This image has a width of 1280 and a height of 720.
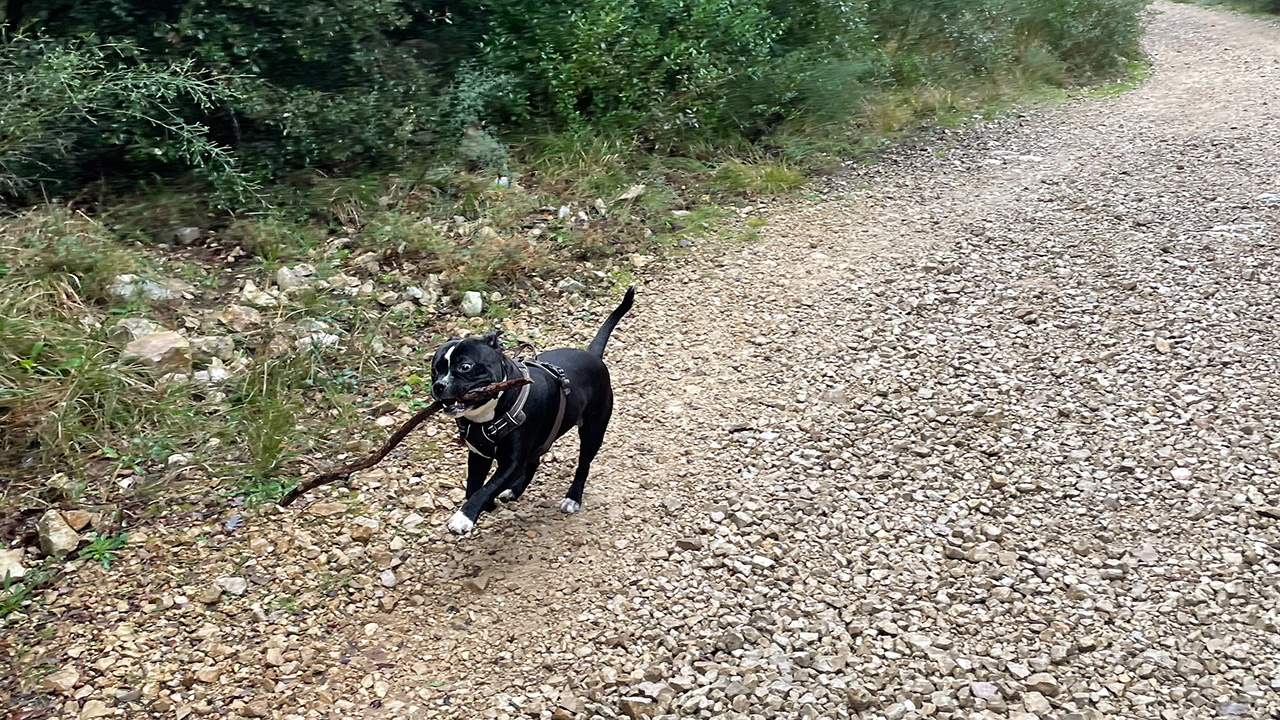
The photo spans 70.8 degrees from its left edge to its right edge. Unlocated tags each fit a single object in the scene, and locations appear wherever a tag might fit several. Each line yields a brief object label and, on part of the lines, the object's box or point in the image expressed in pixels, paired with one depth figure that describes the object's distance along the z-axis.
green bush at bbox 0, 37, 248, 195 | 4.46
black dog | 2.86
